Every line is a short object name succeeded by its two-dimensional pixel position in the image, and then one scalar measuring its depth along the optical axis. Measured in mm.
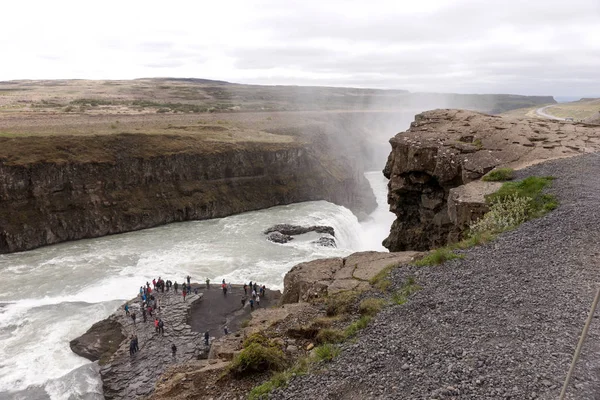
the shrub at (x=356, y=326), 9969
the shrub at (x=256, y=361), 9703
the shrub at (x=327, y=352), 9172
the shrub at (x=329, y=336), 9914
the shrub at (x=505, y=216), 14633
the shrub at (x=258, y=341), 10547
